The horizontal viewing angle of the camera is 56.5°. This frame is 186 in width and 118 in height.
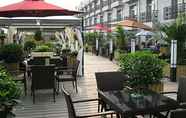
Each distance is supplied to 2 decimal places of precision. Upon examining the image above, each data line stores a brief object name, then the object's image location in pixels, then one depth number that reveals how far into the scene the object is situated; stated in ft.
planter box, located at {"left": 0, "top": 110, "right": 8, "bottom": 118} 6.19
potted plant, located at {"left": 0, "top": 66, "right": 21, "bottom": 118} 6.24
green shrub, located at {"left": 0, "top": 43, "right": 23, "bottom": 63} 18.64
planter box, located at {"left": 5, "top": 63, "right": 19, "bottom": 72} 18.52
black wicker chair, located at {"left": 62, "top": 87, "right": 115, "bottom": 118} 6.56
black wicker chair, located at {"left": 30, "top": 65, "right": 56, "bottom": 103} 12.45
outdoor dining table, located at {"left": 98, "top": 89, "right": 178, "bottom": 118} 6.52
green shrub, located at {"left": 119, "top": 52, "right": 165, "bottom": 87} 10.43
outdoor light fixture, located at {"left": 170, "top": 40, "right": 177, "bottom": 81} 18.33
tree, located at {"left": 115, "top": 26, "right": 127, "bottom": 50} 30.66
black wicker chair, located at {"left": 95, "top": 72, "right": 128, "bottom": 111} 9.39
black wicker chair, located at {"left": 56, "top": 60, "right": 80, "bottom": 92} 14.16
